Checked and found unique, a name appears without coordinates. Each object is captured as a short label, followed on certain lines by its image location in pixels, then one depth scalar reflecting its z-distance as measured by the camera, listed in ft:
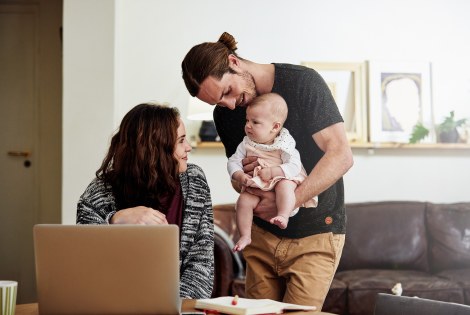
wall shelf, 15.14
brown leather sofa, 13.15
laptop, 5.13
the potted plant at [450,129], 15.19
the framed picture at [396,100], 15.25
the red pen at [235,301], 5.61
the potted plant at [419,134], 15.11
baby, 8.22
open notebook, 5.45
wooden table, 5.78
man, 8.14
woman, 7.80
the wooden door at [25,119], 16.62
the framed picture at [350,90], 15.07
